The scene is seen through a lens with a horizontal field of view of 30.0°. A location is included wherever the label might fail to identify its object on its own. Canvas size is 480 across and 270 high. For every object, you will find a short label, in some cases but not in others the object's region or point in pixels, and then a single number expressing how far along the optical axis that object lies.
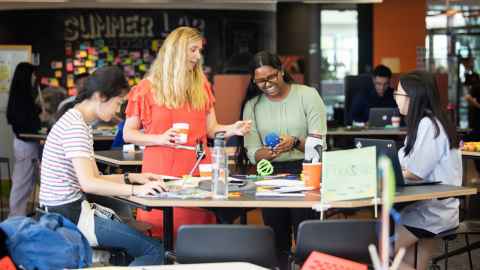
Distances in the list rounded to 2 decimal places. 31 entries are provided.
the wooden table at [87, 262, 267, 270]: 3.03
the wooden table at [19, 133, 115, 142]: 8.61
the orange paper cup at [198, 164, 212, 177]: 4.58
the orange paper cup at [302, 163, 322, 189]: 4.25
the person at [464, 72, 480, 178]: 11.50
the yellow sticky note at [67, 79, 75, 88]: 13.20
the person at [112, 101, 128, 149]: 7.65
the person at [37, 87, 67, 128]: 12.40
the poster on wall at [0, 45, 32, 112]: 10.94
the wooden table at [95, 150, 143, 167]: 6.16
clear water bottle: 3.99
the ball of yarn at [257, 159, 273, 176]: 4.82
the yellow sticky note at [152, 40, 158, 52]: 13.67
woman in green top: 5.07
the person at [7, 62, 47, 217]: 8.70
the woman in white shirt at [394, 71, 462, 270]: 4.44
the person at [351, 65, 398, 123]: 9.62
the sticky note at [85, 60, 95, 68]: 13.38
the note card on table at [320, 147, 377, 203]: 3.72
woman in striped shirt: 4.02
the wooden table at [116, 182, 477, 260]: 3.80
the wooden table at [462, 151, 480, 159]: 6.26
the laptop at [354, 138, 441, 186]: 4.16
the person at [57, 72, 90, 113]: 9.80
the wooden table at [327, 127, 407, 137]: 8.65
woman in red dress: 4.65
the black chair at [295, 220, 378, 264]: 3.71
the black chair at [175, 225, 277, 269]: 3.59
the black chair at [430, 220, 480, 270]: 4.62
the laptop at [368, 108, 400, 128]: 9.28
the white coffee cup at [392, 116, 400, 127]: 9.21
